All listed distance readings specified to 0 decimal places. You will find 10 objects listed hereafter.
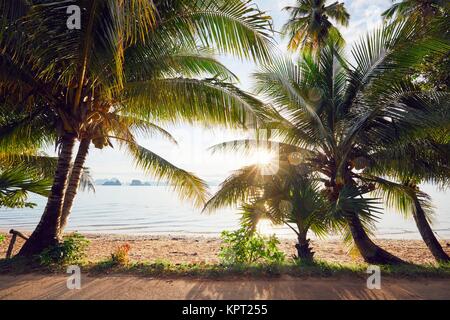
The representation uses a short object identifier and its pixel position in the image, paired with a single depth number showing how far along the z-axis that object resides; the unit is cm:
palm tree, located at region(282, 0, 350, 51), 1259
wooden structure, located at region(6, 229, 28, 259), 681
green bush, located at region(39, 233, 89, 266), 541
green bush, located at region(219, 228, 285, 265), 560
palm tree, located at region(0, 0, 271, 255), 457
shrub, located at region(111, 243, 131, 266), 543
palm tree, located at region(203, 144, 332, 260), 559
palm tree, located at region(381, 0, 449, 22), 830
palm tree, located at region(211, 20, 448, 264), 618
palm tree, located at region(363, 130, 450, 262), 673
